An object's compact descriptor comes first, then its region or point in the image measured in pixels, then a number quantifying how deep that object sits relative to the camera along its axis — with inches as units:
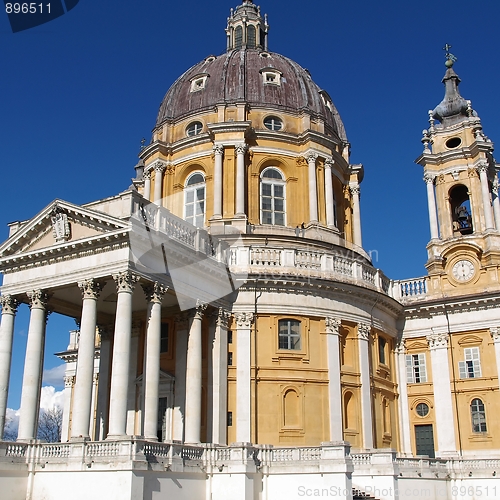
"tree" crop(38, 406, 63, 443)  3013.8
